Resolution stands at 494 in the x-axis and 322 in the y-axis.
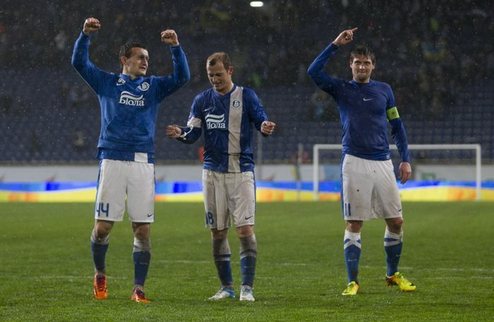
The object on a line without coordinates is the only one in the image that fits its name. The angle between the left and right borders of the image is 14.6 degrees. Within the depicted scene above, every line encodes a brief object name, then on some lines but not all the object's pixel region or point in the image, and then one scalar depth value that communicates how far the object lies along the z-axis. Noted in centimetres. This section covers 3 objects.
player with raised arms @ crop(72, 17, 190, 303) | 1263
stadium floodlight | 5477
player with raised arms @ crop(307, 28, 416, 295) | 1376
